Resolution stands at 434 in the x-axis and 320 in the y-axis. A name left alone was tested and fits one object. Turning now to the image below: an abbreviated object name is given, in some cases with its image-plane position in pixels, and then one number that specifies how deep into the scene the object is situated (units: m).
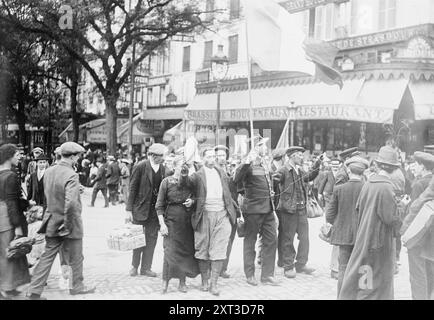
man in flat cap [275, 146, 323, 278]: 7.48
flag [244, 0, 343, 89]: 9.01
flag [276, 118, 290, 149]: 8.79
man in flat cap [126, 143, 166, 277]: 7.09
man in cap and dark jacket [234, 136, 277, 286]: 6.86
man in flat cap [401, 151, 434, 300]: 5.53
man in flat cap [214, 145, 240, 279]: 6.85
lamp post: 13.55
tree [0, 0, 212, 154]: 14.37
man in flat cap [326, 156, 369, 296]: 6.22
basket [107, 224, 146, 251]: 6.57
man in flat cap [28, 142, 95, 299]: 5.79
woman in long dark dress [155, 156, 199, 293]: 6.31
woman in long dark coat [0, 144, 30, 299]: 5.77
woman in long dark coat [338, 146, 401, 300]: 5.07
